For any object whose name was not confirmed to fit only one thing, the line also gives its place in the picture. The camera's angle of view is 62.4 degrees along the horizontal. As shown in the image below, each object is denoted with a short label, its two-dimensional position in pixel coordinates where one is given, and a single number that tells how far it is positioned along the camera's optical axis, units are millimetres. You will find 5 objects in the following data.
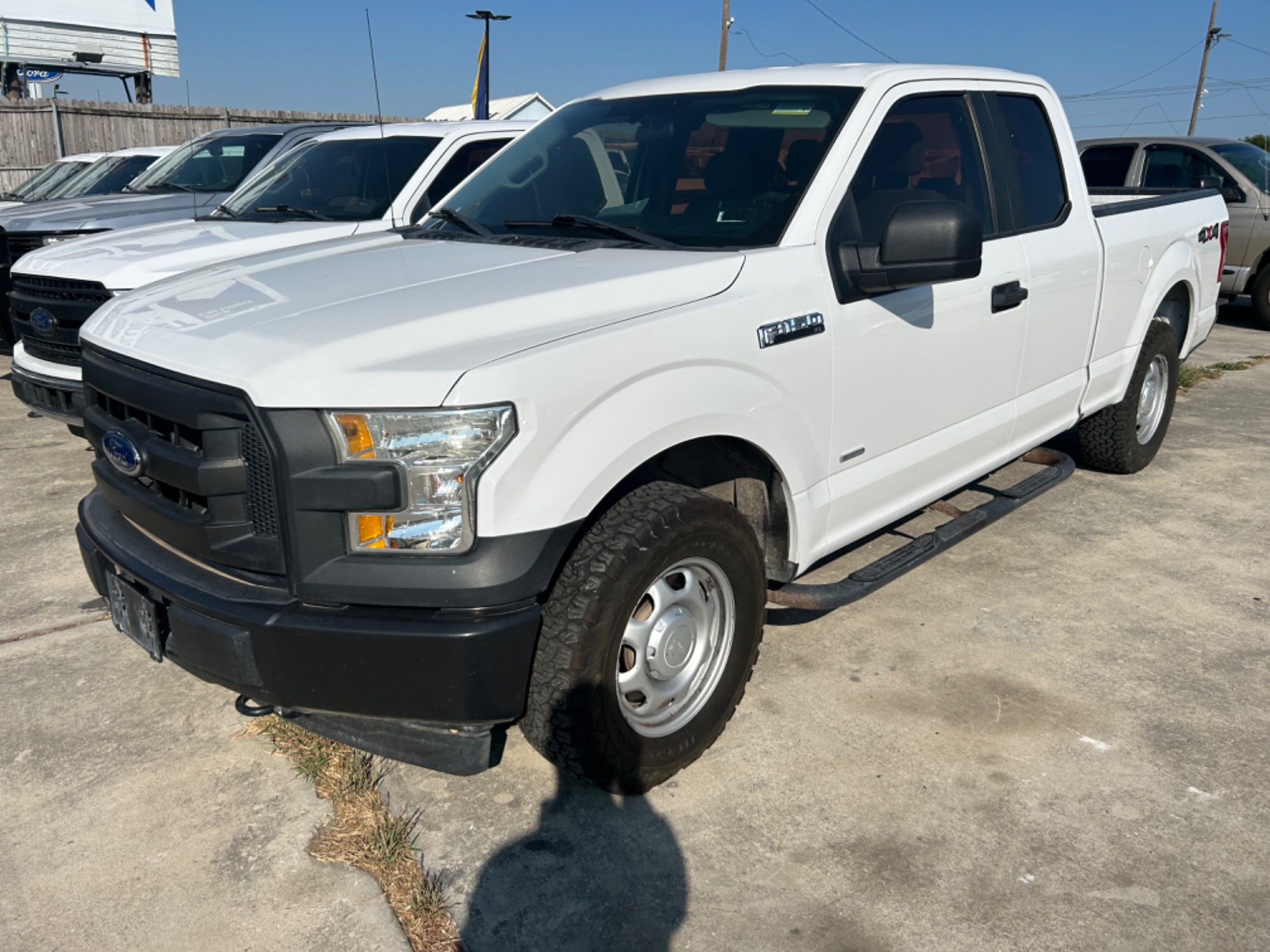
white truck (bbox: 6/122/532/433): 5477
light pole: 11797
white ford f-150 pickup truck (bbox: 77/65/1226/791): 2299
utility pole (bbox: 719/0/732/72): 26719
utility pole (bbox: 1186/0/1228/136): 40812
